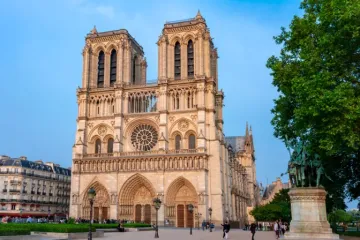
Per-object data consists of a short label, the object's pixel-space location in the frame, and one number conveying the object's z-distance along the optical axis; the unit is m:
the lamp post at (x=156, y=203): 28.56
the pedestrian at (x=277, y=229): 28.02
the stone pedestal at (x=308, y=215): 17.72
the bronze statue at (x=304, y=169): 18.94
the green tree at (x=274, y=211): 48.72
